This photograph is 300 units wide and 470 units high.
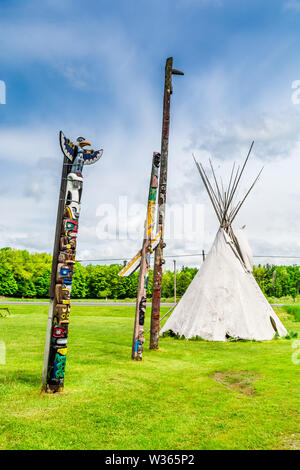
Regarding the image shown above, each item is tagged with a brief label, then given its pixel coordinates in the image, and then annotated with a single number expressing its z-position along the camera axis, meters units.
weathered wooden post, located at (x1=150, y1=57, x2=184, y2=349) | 10.72
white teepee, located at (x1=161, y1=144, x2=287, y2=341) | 12.85
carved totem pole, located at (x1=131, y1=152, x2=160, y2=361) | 8.80
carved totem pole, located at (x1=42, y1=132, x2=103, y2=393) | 5.96
